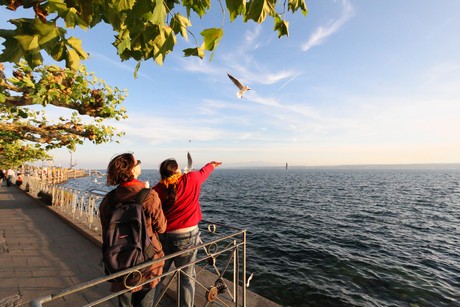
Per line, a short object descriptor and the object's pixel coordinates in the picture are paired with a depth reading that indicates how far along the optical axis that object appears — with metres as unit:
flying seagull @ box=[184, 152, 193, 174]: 4.02
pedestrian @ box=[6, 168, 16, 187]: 24.31
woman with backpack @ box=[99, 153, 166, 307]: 2.48
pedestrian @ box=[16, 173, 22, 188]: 24.10
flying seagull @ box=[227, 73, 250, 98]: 3.75
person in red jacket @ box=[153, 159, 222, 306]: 3.18
